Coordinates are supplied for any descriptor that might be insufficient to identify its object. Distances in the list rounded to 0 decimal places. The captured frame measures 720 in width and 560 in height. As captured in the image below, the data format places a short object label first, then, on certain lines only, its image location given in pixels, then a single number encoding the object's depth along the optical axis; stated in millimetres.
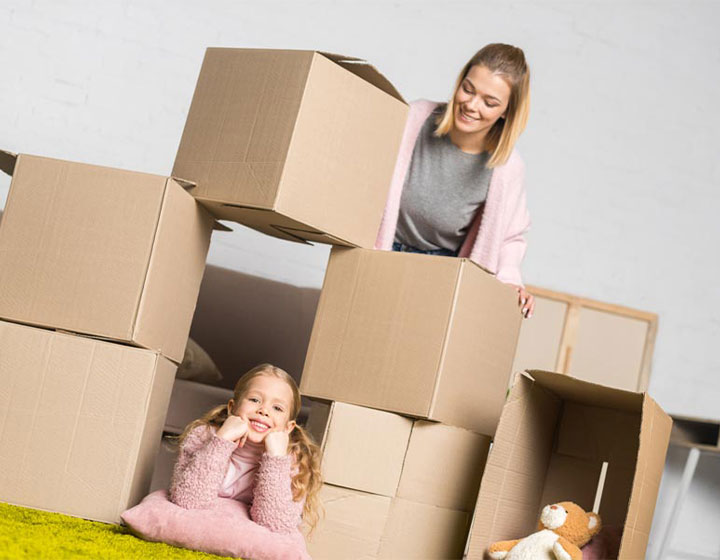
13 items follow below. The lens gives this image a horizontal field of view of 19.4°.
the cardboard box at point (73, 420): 4982
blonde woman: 5620
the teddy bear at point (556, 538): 5116
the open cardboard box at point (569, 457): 5143
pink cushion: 4893
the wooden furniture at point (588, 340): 7380
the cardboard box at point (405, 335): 5200
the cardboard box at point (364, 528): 5129
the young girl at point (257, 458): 4974
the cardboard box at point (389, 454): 5153
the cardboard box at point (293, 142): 5128
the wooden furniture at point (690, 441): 6753
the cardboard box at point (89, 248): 5061
